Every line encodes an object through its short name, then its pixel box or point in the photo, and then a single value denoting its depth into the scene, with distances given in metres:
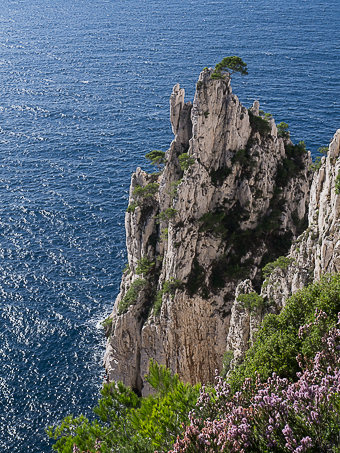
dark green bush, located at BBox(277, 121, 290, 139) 88.47
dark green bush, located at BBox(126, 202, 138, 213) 86.94
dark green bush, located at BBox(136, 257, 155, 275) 83.88
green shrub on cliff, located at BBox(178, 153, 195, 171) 77.75
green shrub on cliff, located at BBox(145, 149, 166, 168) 93.81
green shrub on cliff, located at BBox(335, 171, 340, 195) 49.12
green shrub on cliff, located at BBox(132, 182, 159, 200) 86.75
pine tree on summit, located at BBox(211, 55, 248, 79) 79.44
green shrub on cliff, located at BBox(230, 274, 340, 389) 36.19
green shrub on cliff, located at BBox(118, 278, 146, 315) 82.06
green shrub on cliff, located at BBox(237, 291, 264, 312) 59.53
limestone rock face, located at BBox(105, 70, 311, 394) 76.81
